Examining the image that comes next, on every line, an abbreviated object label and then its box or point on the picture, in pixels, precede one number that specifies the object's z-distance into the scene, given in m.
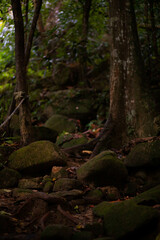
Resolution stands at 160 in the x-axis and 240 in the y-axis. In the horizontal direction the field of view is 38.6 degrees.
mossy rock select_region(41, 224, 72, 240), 2.23
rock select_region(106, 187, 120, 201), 3.85
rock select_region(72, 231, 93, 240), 2.29
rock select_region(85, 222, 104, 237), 2.51
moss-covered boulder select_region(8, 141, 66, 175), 4.57
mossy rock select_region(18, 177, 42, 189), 4.21
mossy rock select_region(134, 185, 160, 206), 2.89
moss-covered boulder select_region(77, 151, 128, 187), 4.10
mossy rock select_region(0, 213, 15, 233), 2.42
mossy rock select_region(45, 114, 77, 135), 8.28
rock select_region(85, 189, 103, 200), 3.79
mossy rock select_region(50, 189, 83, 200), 3.59
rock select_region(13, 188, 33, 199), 3.61
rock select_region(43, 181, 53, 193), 4.04
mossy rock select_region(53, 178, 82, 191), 3.96
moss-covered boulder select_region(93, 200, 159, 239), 2.34
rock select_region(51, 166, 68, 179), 4.45
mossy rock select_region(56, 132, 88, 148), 6.57
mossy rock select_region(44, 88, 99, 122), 8.87
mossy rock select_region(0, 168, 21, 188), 4.21
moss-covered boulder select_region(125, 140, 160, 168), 4.21
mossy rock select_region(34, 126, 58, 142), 6.30
